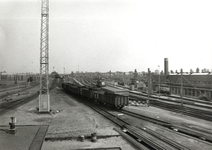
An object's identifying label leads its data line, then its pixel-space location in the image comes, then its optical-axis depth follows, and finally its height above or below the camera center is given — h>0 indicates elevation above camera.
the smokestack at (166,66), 60.43 +2.94
